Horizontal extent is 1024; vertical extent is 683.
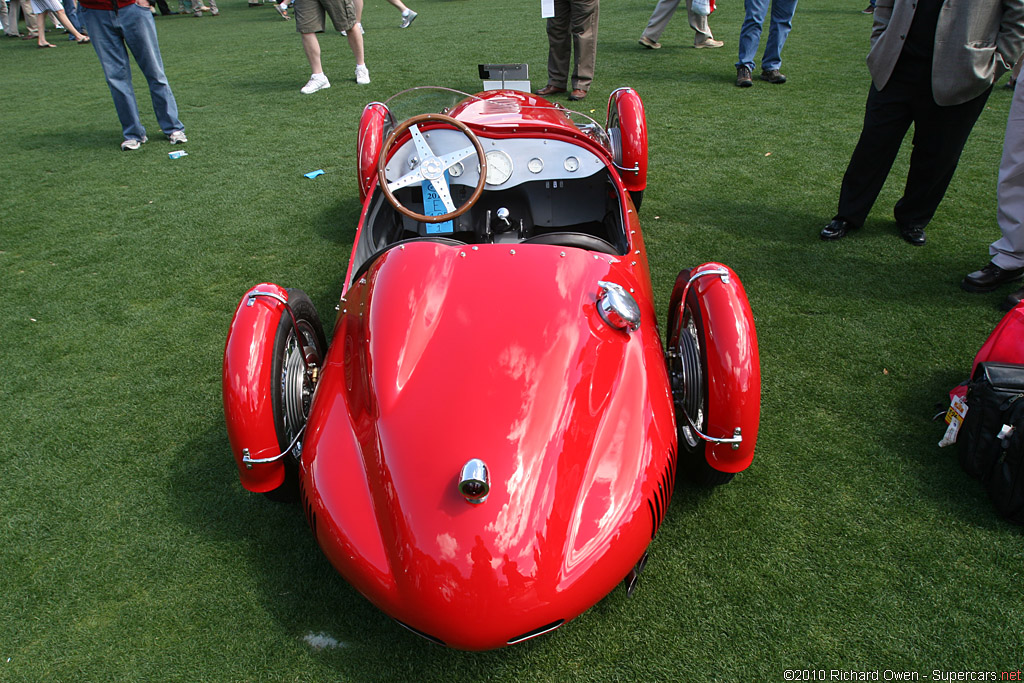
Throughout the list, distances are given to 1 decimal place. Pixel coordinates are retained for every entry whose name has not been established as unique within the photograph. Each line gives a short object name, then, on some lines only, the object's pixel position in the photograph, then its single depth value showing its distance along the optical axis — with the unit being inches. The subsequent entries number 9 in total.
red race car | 69.4
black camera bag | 92.9
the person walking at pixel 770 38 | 284.5
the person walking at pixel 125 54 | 234.2
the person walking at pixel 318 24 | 293.4
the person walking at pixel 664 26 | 349.4
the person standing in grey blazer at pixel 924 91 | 139.6
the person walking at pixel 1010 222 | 139.5
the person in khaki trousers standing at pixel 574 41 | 275.6
